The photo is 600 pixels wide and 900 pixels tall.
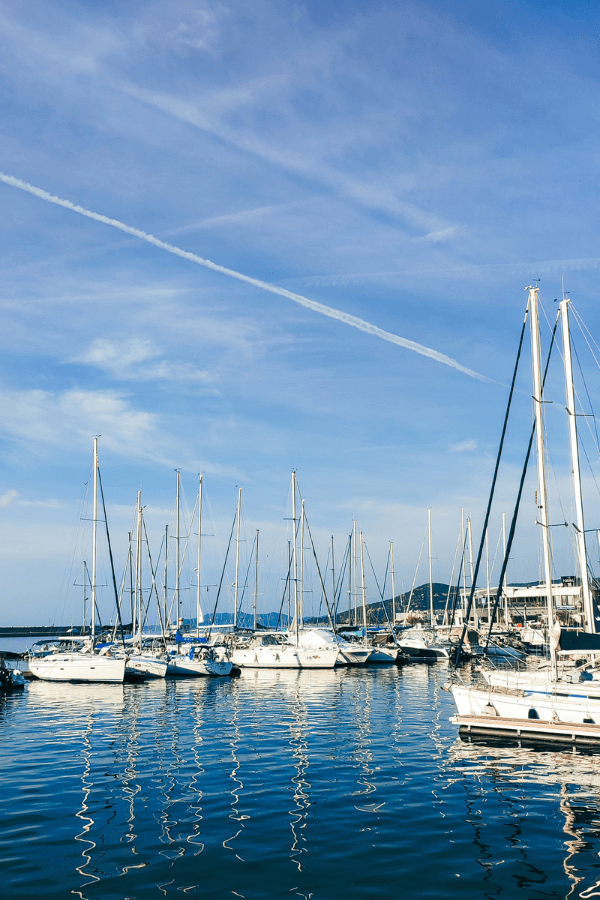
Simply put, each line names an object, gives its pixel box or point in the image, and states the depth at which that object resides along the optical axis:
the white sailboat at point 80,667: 49.47
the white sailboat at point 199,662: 56.22
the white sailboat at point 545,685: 26.16
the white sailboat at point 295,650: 61.06
